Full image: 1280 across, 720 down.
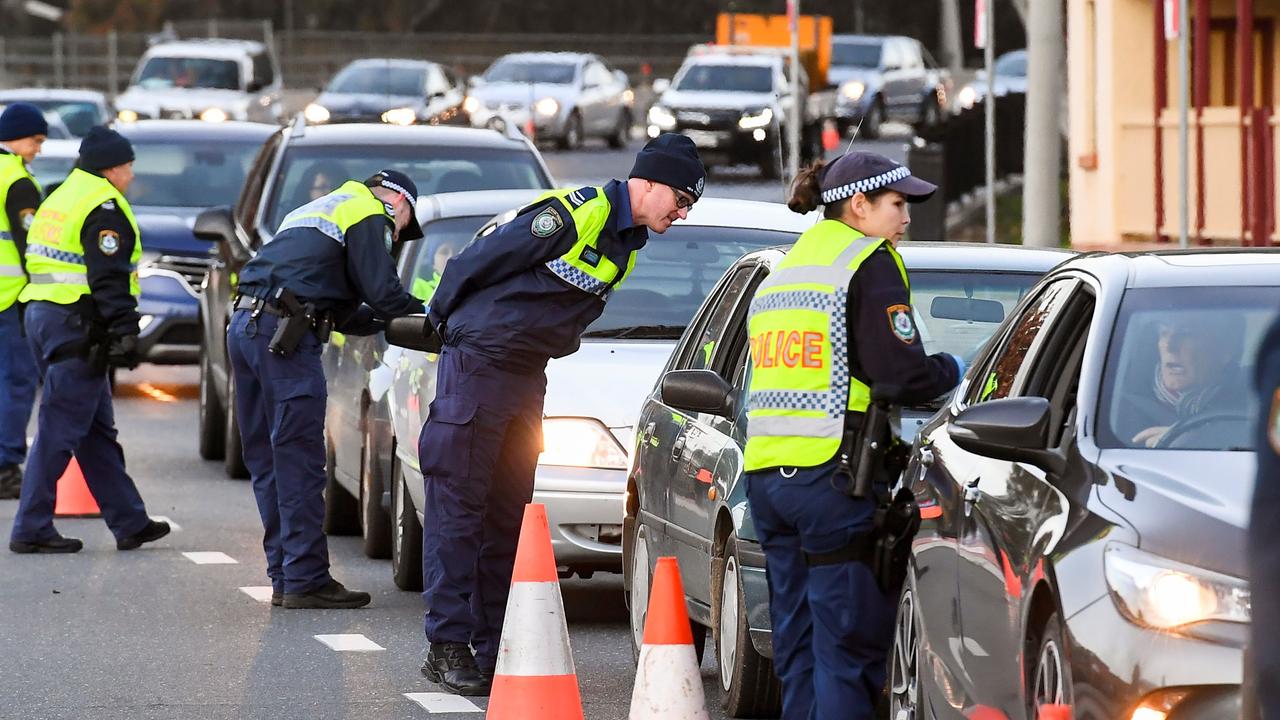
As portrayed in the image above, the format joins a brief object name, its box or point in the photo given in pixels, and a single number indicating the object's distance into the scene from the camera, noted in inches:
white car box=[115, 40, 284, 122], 3481.8
